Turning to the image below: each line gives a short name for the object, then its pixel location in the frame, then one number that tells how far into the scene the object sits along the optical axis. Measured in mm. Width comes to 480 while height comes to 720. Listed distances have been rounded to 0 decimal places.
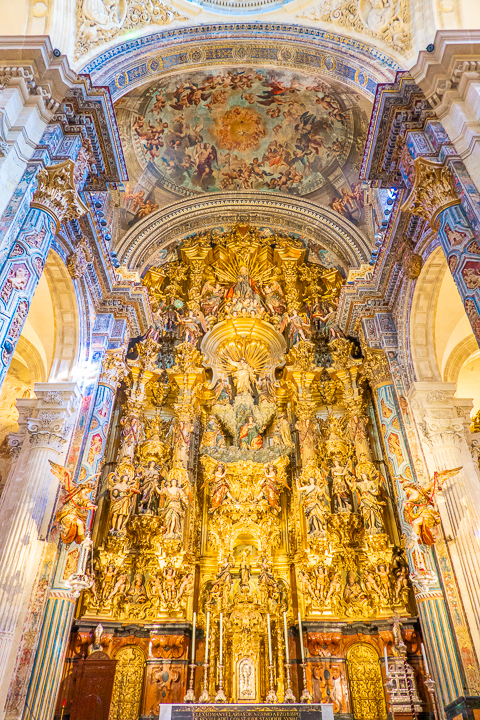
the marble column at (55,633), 7762
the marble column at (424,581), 8062
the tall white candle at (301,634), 9477
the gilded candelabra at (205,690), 9195
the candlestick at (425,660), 8084
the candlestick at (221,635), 9297
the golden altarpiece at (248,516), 10094
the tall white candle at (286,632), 9742
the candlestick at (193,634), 9633
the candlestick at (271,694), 9029
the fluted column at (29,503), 7742
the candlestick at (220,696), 8719
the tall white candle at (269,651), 9438
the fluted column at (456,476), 8289
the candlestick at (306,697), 8789
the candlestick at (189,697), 8789
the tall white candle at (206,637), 9680
